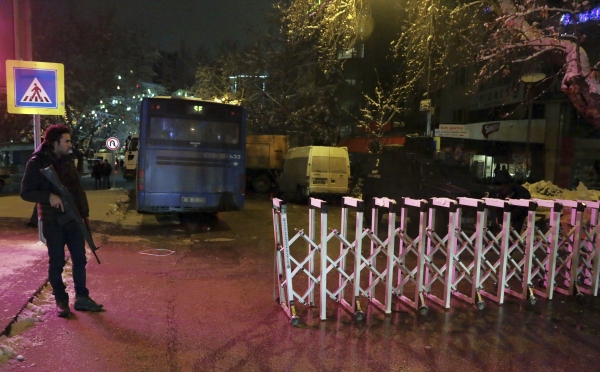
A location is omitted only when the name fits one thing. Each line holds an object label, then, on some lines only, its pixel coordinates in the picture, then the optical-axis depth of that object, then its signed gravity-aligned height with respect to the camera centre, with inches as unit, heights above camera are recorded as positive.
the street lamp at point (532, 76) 520.4 +92.1
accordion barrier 227.5 -56.1
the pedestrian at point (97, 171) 1040.8 -52.2
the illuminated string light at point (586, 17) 439.6 +153.5
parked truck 1022.4 -23.5
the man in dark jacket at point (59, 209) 206.7 -27.8
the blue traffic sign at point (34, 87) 328.2 +41.0
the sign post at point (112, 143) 940.6 +8.5
